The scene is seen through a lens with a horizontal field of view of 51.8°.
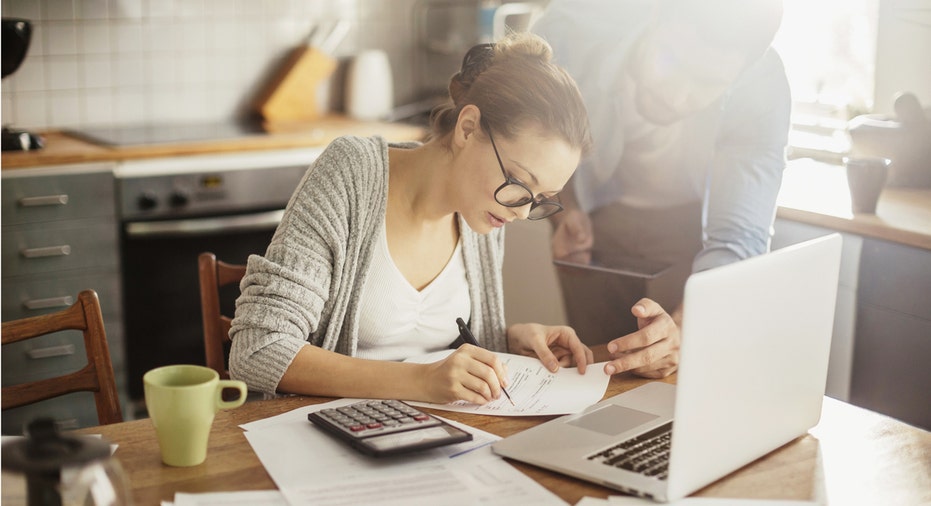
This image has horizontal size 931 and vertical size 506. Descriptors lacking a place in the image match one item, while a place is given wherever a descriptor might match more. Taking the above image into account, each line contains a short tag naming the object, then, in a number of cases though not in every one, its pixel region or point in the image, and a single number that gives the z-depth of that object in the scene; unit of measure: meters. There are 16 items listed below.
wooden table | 1.09
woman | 1.39
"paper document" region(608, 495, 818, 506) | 1.06
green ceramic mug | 1.09
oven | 2.84
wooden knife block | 3.44
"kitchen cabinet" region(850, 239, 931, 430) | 2.19
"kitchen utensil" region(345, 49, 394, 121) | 3.54
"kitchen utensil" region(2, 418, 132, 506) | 0.74
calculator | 1.14
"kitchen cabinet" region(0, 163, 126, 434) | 2.68
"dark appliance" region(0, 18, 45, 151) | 2.72
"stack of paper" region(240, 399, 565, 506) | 1.05
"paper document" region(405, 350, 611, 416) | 1.32
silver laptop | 1.02
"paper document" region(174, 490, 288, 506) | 1.03
